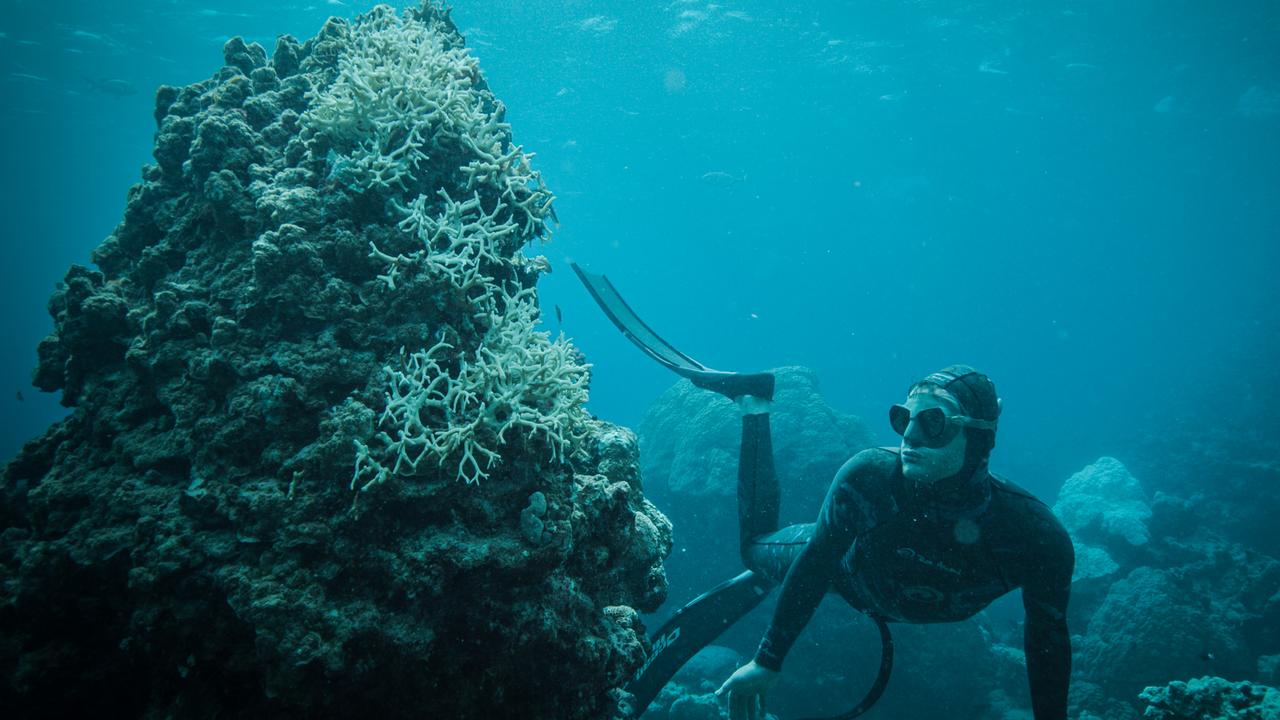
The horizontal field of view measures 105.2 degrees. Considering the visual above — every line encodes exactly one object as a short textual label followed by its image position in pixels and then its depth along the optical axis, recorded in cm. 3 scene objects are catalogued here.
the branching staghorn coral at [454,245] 306
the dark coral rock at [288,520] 226
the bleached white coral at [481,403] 251
